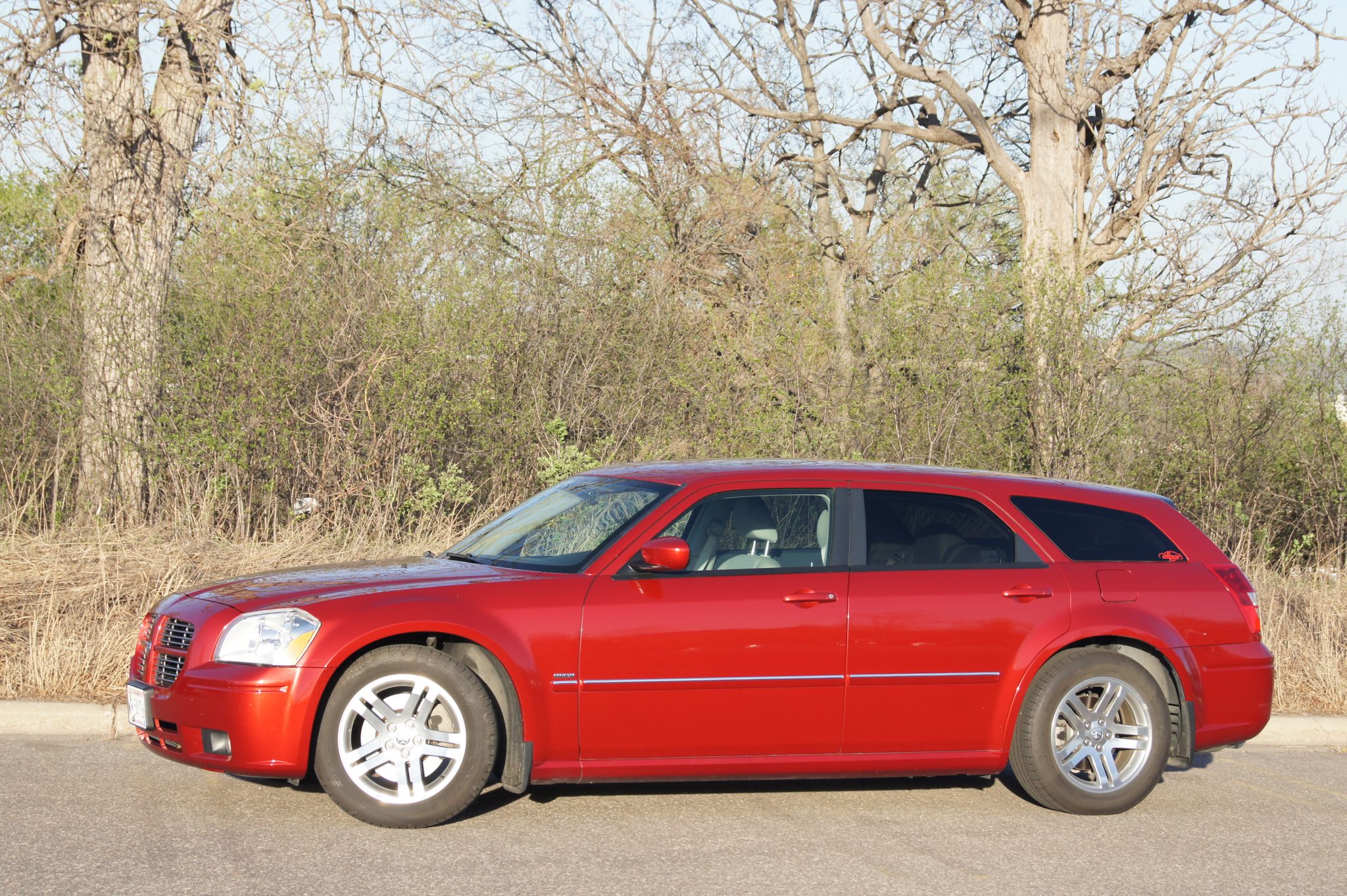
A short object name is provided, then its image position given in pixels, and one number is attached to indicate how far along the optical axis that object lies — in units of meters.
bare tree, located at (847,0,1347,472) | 18.31
